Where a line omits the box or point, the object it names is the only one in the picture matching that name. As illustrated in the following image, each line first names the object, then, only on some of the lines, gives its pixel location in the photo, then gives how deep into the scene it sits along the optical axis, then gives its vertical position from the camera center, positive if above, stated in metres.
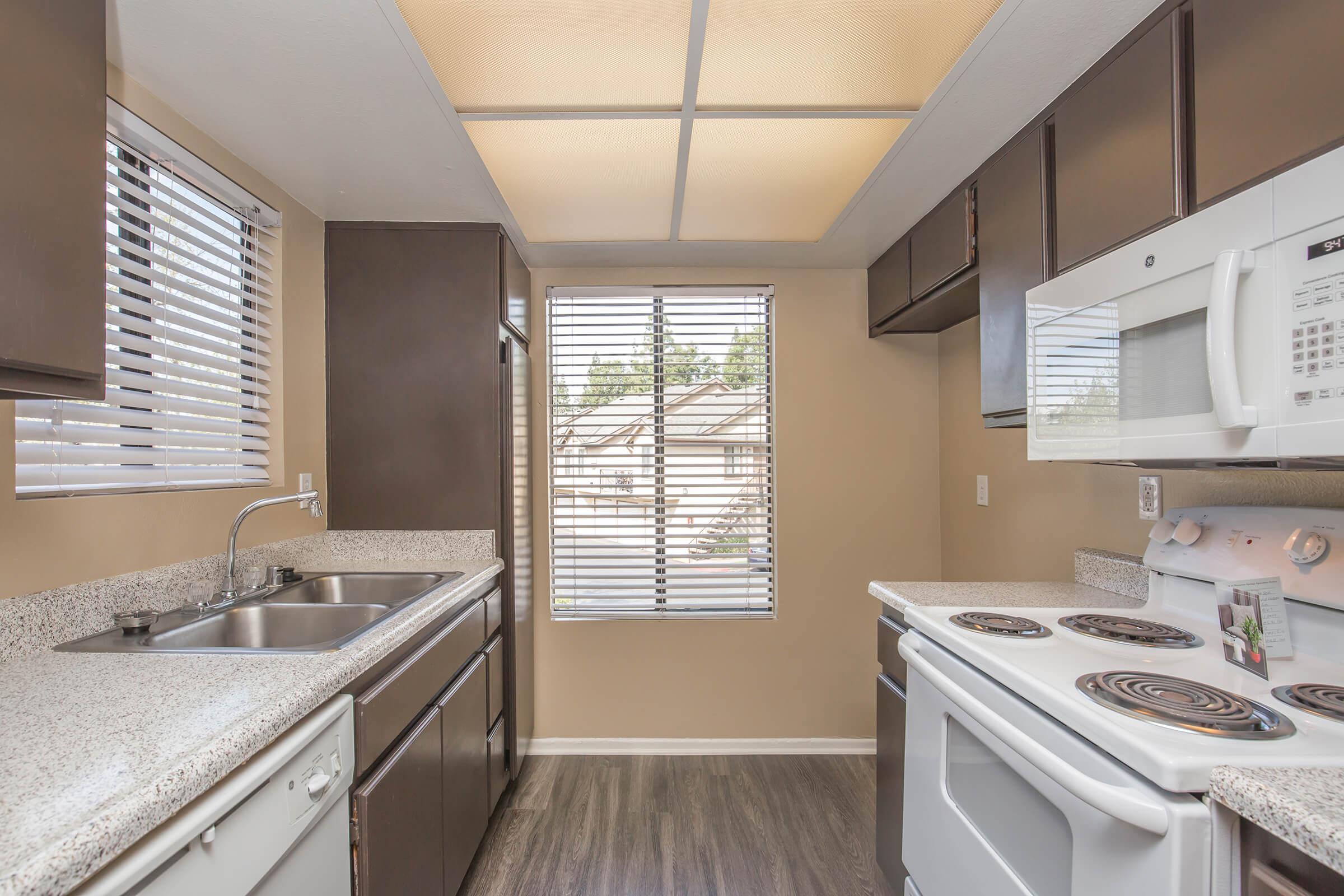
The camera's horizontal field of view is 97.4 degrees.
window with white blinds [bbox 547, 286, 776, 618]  2.74 +0.02
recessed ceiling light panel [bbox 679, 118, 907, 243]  1.70 +0.92
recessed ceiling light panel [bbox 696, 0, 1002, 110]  1.25 +0.93
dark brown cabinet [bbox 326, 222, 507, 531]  2.18 +0.29
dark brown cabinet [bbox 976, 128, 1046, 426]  1.54 +0.51
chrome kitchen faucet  1.55 -0.26
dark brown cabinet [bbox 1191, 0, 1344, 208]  0.87 +0.59
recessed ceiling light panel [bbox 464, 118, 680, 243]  1.69 +0.92
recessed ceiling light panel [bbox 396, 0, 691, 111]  1.24 +0.93
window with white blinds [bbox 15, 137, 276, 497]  1.29 +0.26
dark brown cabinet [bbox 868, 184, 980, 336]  1.88 +0.65
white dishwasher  0.69 -0.52
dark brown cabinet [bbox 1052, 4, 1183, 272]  1.14 +0.64
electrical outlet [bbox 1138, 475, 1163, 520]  1.55 -0.12
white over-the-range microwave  0.81 +0.19
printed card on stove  1.01 -0.30
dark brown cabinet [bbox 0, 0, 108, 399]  0.86 +0.40
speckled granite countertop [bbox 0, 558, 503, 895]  0.60 -0.38
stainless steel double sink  1.25 -0.42
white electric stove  0.76 -0.39
